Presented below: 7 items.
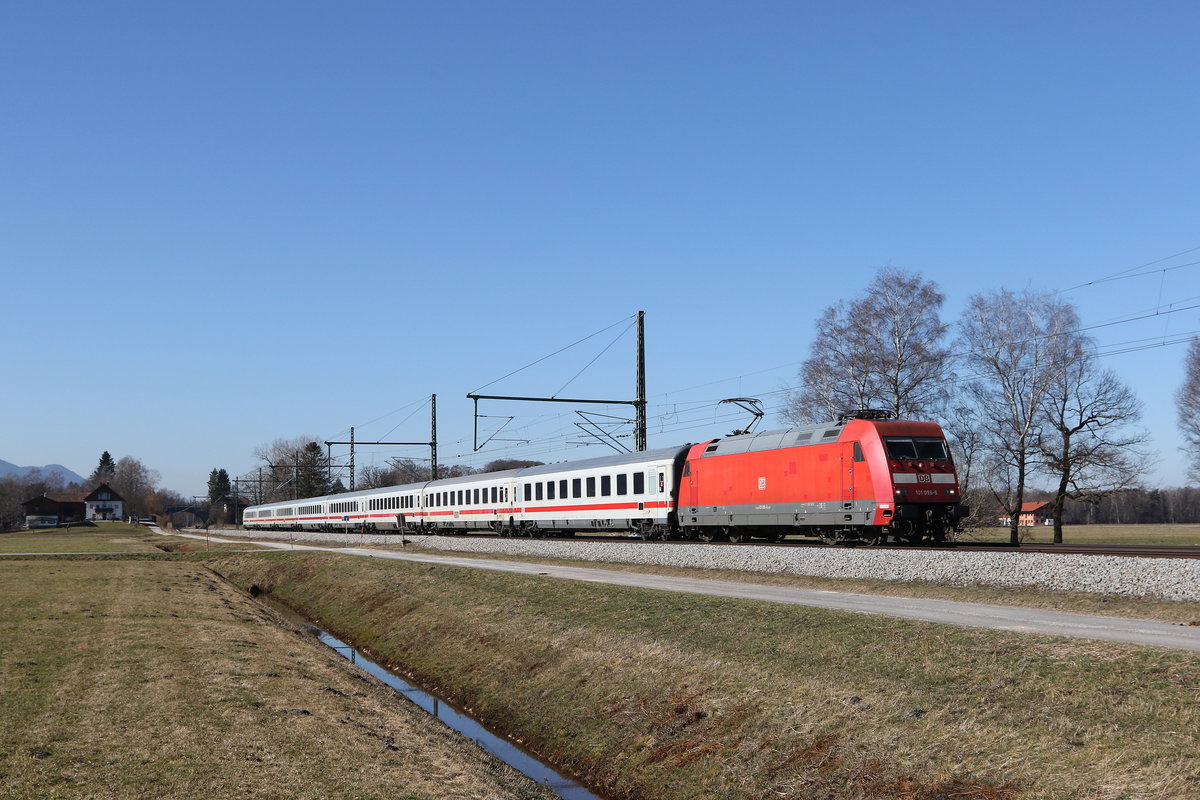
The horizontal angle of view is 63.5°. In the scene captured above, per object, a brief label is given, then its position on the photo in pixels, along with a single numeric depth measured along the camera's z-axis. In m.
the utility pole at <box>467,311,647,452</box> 40.81
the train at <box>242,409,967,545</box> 26.94
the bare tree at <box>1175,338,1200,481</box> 53.34
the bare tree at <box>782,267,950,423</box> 44.97
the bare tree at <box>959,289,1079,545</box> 45.88
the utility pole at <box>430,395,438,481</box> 66.44
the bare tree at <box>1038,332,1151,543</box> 46.97
